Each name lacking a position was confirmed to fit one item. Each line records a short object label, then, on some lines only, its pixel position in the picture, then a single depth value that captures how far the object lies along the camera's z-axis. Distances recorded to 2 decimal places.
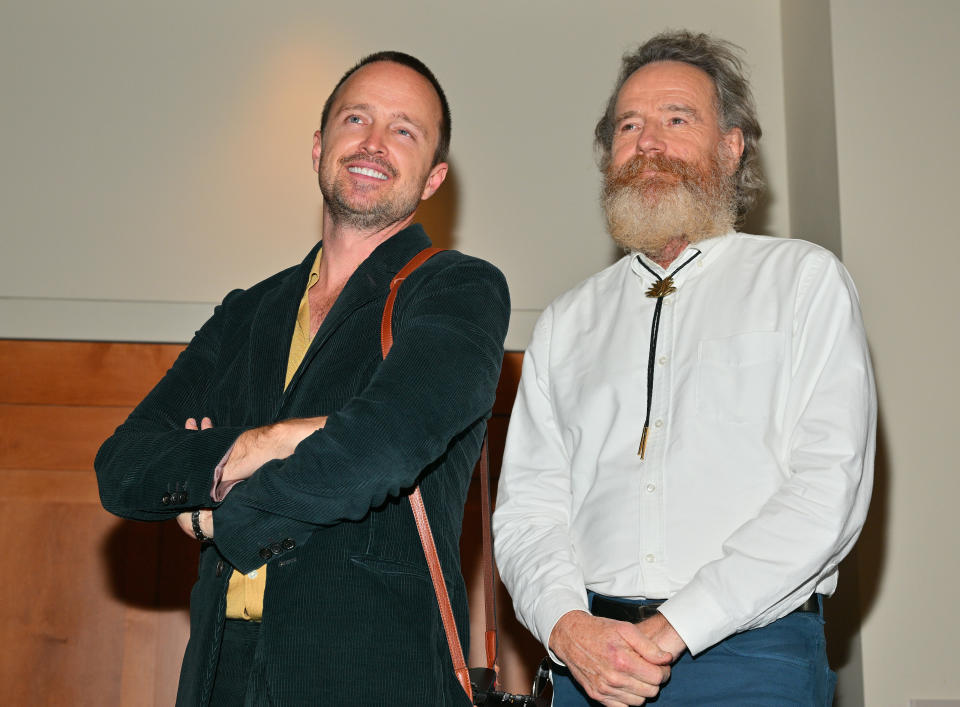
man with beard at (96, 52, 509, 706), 1.68
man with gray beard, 1.85
